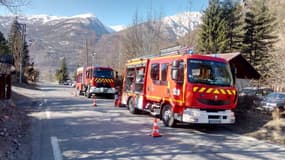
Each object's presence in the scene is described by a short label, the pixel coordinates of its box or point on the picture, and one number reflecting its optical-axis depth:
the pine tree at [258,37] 38.34
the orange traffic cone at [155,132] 9.54
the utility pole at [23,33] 48.79
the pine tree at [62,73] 106.31
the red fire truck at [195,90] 10.47
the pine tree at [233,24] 36.67
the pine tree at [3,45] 52.22
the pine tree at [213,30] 34.34
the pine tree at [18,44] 50.86
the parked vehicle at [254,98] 13.19
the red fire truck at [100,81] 26.34
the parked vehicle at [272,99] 13.31
